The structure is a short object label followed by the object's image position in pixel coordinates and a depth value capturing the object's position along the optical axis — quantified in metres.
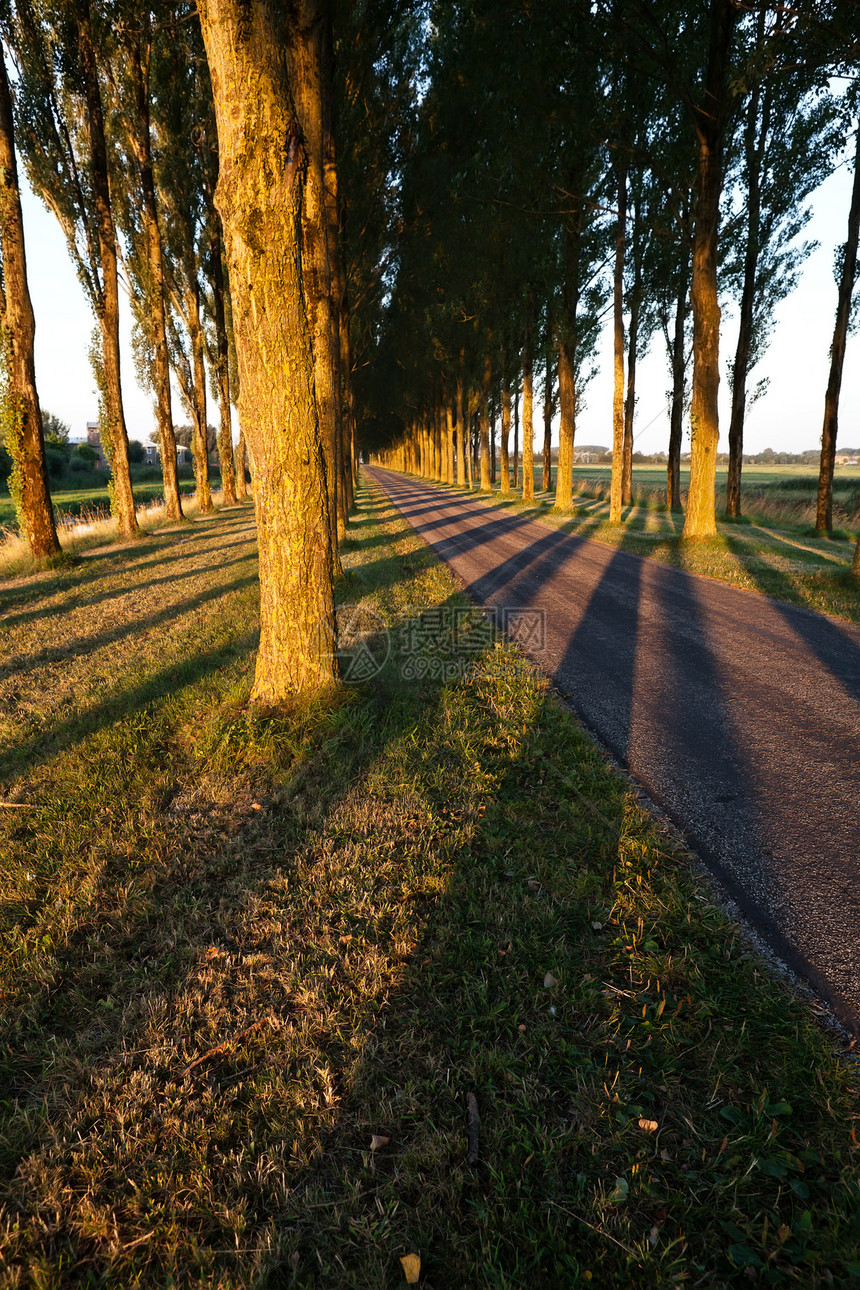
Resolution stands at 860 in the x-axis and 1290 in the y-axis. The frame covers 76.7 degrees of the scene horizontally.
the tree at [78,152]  13.62
